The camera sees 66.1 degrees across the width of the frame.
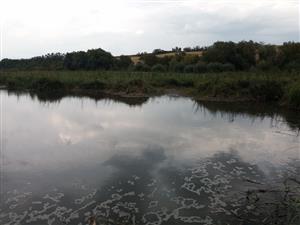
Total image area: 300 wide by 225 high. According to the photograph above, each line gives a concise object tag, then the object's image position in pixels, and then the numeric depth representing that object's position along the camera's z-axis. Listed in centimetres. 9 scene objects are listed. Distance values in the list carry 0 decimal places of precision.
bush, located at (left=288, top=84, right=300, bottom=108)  1296
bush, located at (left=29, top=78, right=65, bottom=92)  2123
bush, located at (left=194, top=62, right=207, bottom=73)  2607
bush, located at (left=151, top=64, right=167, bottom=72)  2915
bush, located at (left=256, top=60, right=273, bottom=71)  2443
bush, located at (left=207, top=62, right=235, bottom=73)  2572
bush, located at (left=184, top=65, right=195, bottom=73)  2679
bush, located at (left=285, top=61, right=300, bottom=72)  2284
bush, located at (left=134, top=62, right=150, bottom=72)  3031
